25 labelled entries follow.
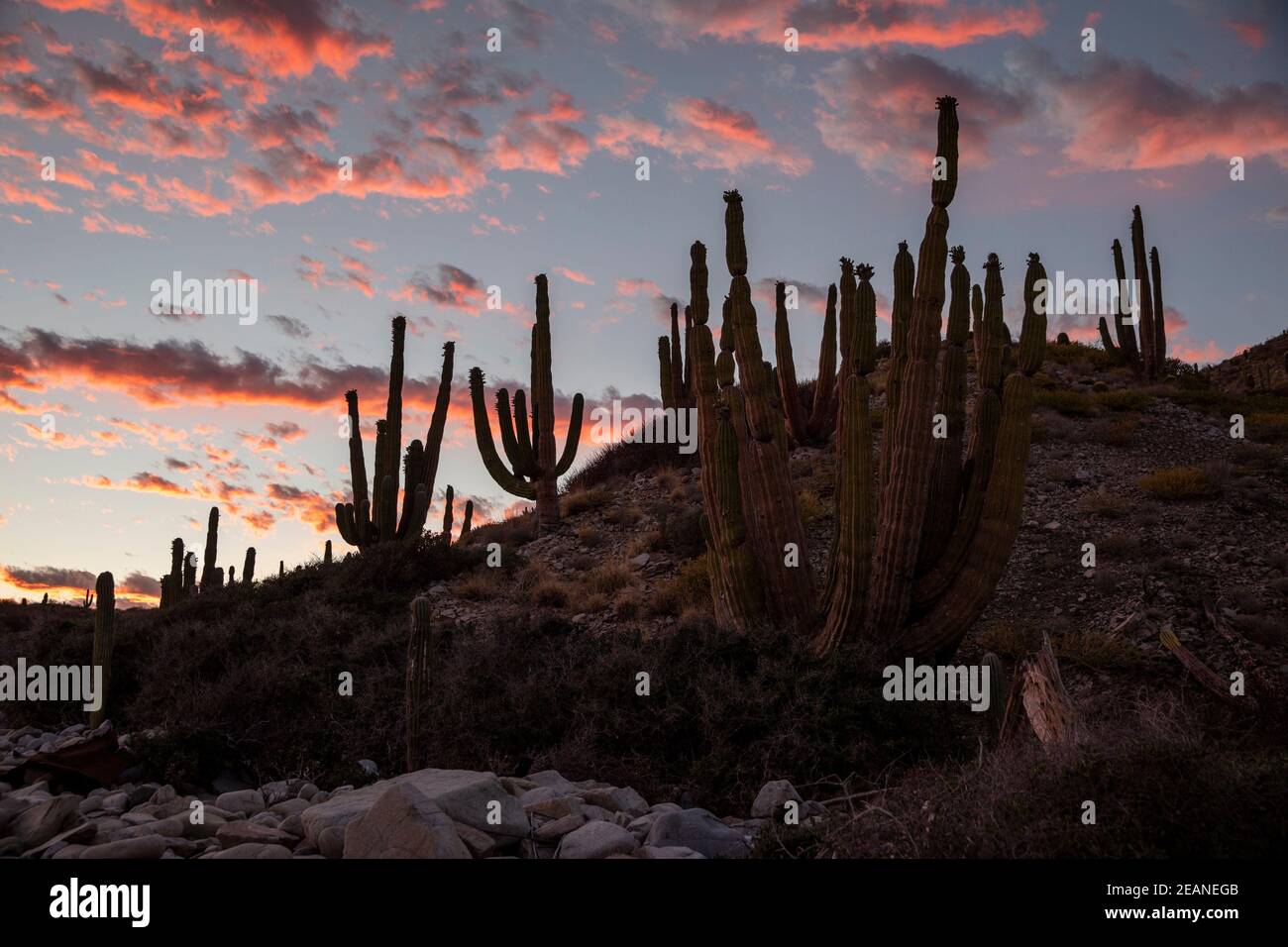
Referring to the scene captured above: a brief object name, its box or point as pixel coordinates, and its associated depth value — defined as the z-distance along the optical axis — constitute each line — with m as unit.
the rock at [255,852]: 5.27
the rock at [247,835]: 5.71
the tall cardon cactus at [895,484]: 9.84
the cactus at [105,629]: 12.84
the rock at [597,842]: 5.40
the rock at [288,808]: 7.04
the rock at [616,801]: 6.84
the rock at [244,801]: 7.45
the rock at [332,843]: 5.41
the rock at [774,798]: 6.97
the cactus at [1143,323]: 25.69
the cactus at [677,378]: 23.58
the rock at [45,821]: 6.20
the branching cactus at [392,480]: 18.95
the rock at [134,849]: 5.34
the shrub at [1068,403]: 23.12
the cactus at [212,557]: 23.11
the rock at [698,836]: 5.67
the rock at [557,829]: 5.85
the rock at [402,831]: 4.86
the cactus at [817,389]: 21.19
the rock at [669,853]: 5.27
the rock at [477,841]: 5.27
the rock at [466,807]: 5.50
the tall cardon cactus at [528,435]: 20.44
